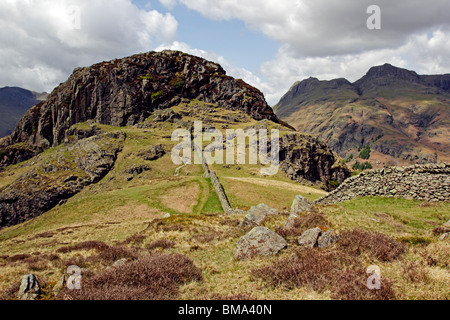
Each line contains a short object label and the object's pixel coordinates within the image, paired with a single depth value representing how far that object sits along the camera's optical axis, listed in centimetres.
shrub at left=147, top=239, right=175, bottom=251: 1738
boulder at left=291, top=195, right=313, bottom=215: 2136
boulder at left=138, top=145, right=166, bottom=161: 9606
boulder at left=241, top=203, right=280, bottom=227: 2045
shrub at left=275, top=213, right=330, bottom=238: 1477
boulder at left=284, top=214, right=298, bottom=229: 1615
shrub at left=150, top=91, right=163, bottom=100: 17038
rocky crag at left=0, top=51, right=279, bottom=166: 16275
